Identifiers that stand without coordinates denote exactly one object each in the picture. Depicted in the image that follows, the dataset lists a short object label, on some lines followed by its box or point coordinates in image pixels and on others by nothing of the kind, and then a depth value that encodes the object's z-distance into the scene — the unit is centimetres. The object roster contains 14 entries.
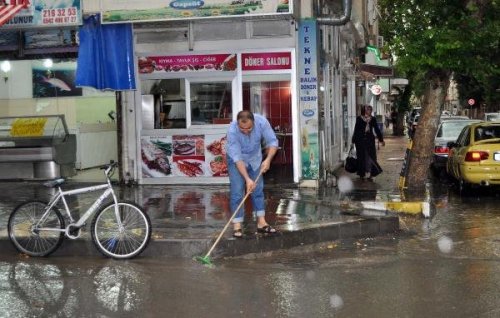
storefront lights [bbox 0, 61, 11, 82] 1463
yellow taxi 1275
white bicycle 770
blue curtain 1238
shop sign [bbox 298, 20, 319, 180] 1260
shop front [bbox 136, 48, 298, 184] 1312
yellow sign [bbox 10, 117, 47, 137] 1440
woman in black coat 1514
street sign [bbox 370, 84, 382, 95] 3378
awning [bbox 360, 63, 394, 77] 2495
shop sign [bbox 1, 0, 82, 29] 1230
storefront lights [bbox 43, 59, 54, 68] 1446
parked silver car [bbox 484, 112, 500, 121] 3198
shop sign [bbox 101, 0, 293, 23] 1135
